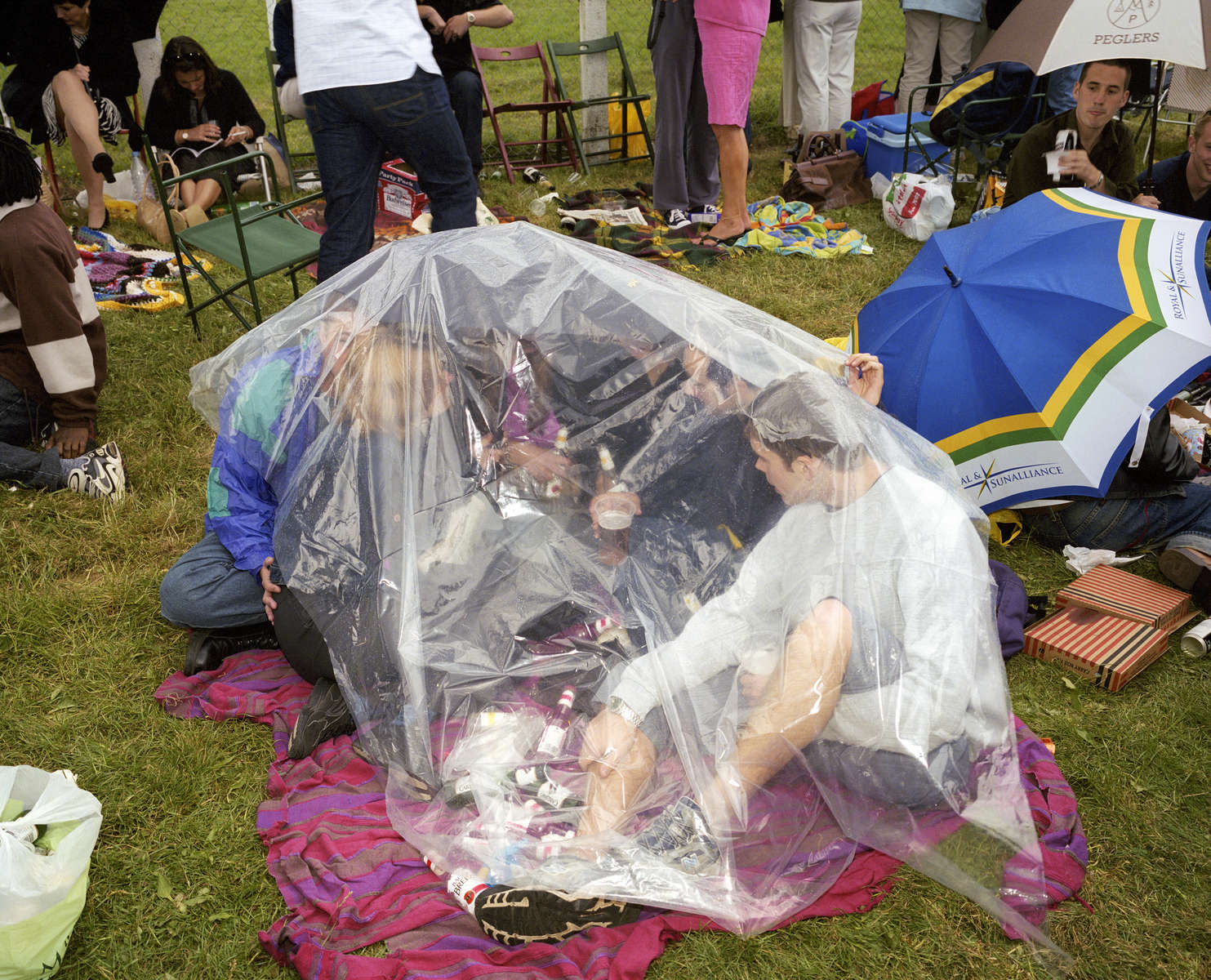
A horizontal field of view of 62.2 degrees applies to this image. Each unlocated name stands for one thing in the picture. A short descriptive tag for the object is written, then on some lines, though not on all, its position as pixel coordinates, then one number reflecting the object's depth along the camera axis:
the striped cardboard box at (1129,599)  2.73
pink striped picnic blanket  1.96
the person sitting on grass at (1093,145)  4.12
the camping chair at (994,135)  5.78
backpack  5.79
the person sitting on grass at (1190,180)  3.92
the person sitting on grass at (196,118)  6.07
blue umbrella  2.67
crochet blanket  4.93
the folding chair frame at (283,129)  6.53
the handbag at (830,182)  6.24
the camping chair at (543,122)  6.67
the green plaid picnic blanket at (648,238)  5.37
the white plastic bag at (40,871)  1.83
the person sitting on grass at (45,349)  3.25
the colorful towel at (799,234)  5.51
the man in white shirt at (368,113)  3.33
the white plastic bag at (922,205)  5.63
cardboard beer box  5.62
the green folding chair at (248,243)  4.01
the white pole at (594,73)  7.07
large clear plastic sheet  2.02
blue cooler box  6.24
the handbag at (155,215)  5.76
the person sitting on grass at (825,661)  1.99
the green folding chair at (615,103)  6.82
